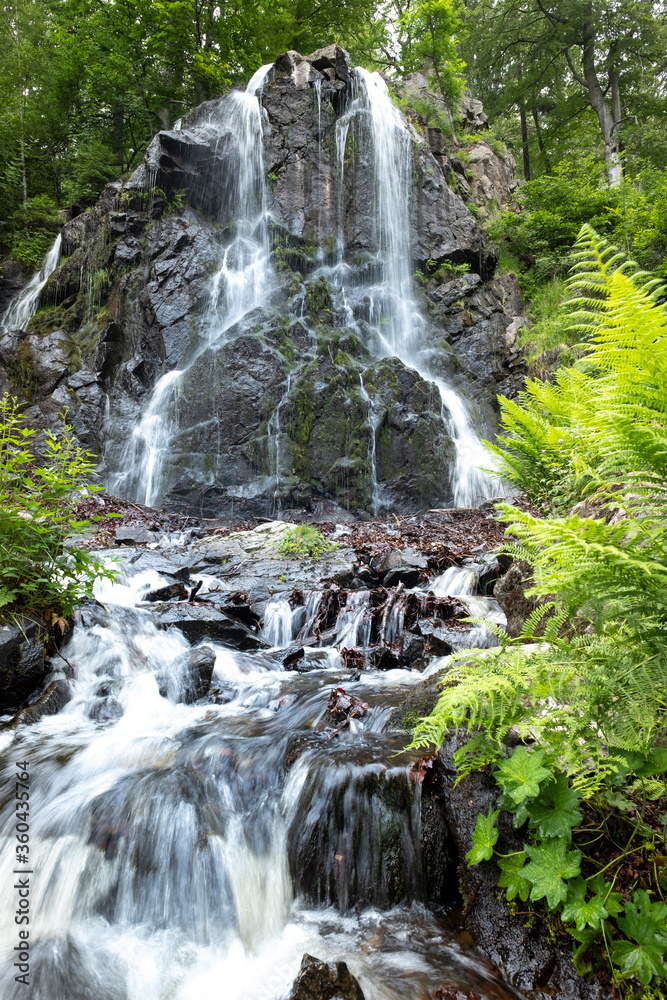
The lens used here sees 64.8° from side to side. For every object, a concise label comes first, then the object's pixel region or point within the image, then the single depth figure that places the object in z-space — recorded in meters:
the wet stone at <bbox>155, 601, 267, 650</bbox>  6.02
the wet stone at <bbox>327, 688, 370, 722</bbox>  3.97
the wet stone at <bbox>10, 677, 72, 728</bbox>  4.20
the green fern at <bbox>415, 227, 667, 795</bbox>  1.72
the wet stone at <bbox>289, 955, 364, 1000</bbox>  2.13
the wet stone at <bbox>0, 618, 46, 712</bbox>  4.23
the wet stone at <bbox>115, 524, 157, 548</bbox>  9.25
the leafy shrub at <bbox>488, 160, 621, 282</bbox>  14.95
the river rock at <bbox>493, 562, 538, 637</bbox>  4.36
